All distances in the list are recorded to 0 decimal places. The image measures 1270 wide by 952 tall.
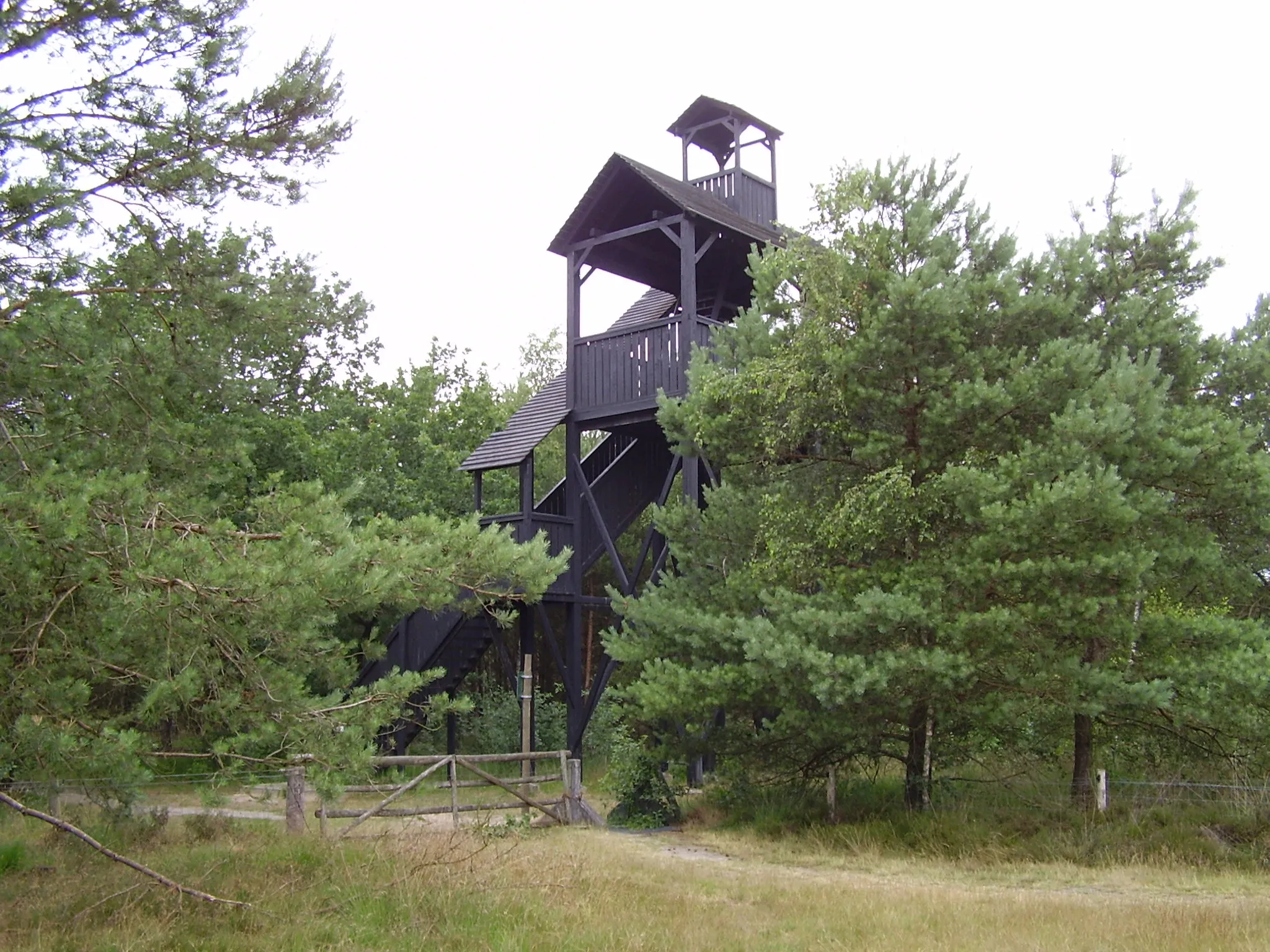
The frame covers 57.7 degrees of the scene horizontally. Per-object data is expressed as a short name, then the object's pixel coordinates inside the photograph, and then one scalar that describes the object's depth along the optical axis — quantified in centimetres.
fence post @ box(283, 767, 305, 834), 1240
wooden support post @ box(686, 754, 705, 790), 1827
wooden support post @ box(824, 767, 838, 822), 1483
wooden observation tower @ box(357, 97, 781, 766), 1859
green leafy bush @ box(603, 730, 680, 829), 1602
